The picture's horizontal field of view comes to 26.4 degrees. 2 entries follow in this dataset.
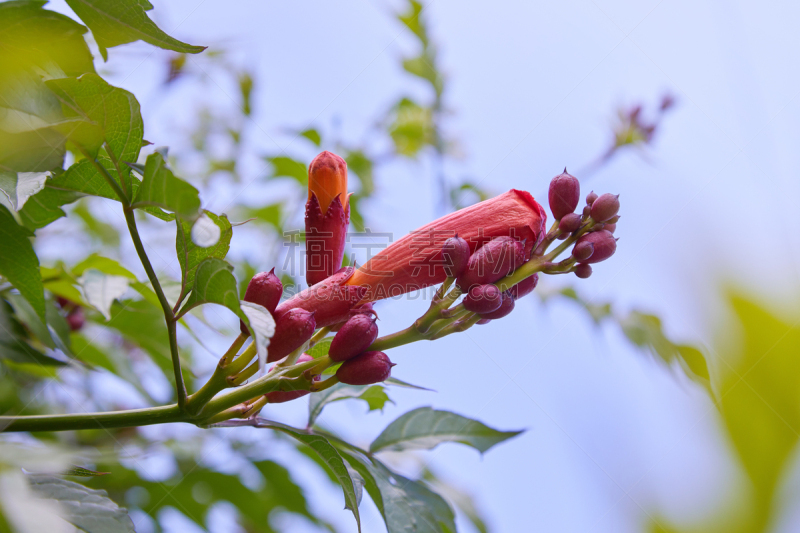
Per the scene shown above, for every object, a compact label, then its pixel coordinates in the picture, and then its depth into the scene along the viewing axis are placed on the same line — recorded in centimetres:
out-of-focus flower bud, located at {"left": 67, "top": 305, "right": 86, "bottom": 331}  49
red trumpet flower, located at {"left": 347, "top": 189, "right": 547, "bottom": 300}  40
